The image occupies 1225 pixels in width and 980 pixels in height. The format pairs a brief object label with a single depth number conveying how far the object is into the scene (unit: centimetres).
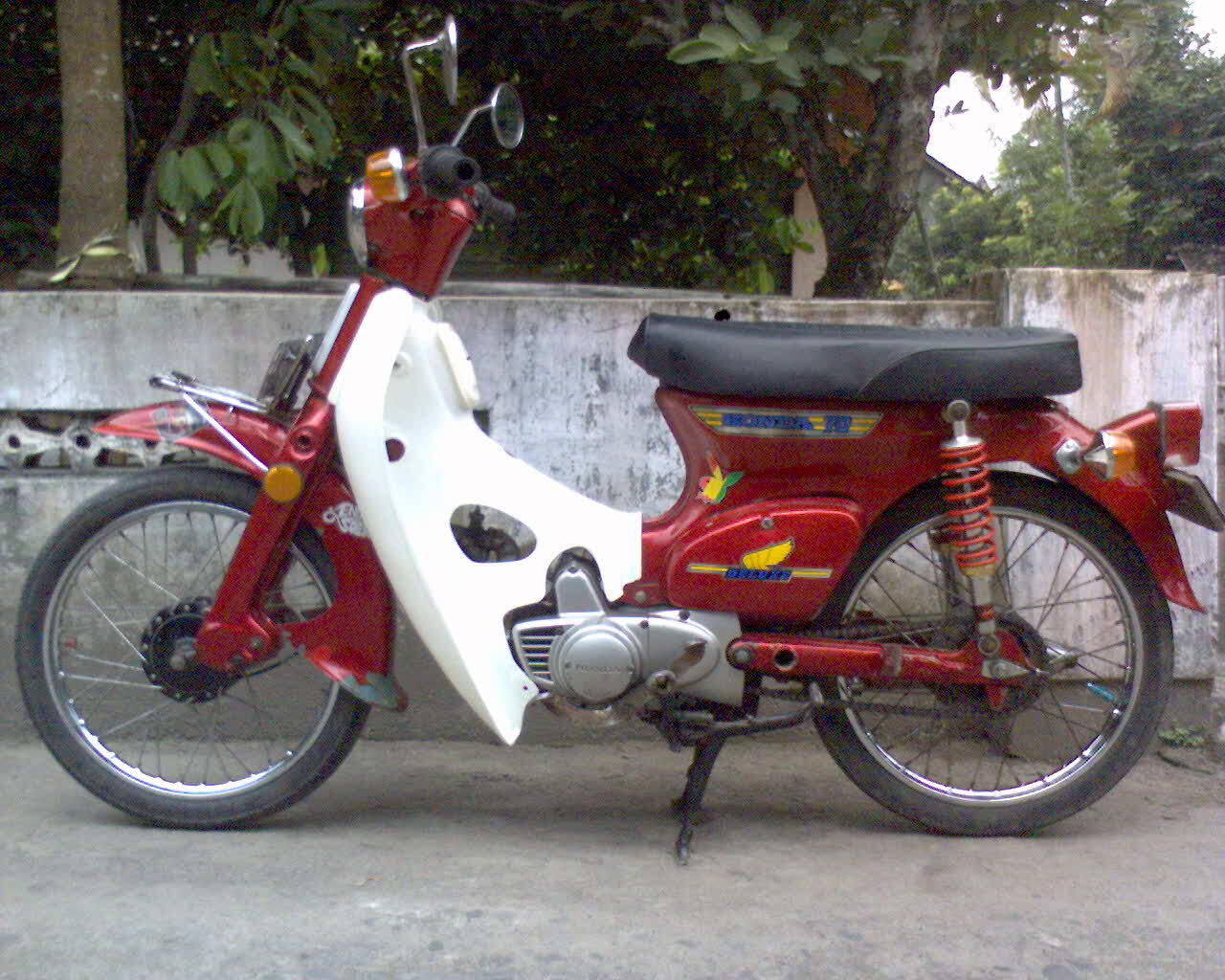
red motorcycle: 315
